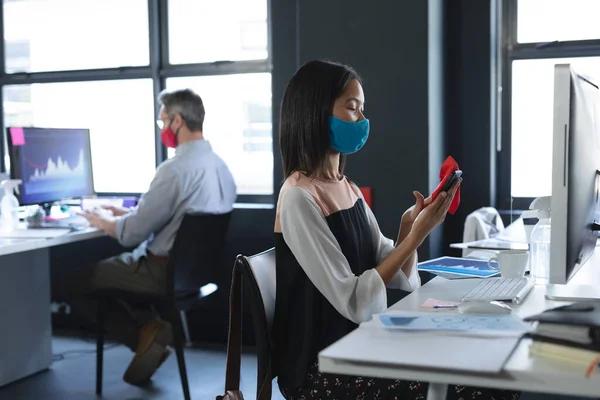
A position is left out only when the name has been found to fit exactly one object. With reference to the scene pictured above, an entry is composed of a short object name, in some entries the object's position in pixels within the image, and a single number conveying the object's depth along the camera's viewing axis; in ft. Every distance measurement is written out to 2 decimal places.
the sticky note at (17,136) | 10.90
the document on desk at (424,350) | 3.44
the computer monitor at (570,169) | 3.94
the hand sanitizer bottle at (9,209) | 10.63
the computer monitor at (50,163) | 11.05
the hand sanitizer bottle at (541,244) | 5.91
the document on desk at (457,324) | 3.99
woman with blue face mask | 5.16
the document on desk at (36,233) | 9.86
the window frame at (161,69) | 13.10
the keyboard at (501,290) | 4.95
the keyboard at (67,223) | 10.72
